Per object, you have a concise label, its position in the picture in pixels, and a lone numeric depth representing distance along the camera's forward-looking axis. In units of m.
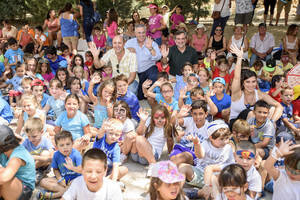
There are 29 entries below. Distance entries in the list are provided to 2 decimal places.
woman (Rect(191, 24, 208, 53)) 7.39
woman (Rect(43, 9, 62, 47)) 8.67
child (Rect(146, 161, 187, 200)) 2.39
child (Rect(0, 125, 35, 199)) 2.56
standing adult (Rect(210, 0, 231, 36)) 8.09
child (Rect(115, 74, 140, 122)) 4.42
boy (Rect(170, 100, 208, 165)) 3.48
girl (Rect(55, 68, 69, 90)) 5.46
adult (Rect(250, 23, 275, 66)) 7.32
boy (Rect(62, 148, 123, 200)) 2.49
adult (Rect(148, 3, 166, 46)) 7.86
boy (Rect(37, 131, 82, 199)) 3.08
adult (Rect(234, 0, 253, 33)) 7.90
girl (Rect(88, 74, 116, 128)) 4.23
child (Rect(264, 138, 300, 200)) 2.44
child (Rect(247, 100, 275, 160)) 3.55
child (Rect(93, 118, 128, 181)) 3.22
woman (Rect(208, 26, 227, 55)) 7.36
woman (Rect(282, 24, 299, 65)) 7.16
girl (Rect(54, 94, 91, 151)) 3.86
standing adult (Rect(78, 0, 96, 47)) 8.34
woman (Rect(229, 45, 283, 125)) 4.09
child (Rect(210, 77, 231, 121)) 4.33
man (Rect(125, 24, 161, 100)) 5.66
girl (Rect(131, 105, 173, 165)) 3.56
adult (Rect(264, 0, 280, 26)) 9.96
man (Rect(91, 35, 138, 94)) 5.39
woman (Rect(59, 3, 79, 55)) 7.86
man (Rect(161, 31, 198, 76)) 5.65
